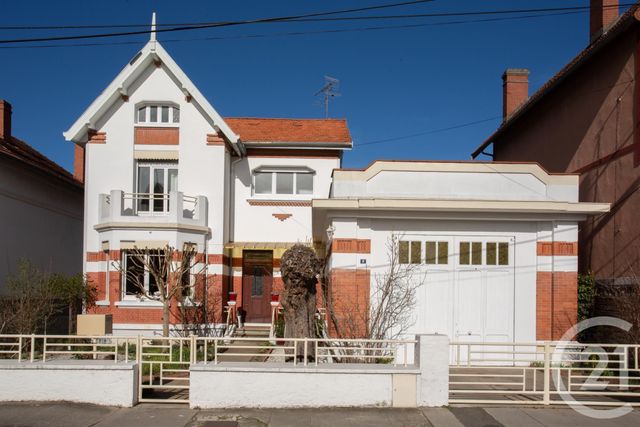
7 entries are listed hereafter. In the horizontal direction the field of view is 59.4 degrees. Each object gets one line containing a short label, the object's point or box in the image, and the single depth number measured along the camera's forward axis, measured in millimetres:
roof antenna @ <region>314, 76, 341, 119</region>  25812
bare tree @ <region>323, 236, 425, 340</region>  11930
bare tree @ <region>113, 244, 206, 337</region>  14742
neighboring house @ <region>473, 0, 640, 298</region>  12819
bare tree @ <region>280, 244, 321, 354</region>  10125
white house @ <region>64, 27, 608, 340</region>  12945
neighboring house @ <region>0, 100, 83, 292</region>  17922
